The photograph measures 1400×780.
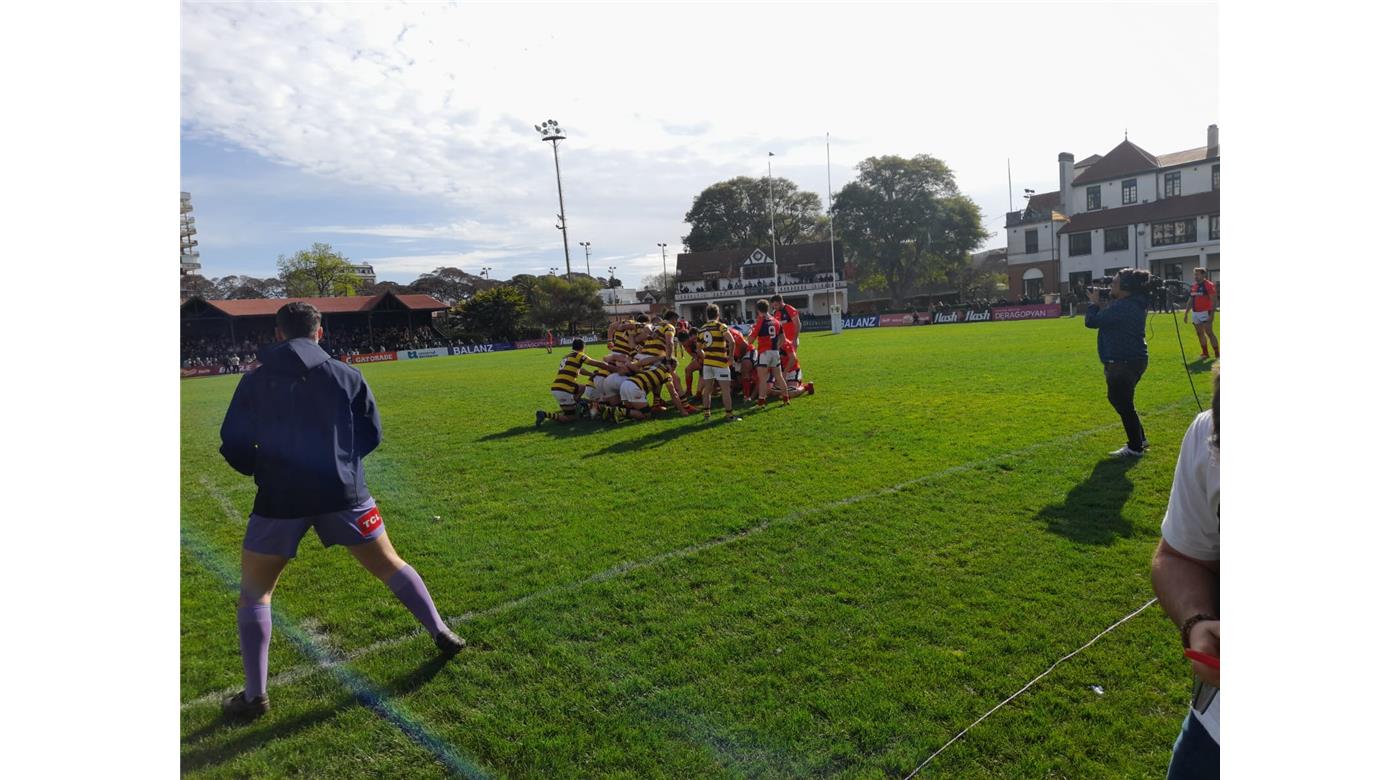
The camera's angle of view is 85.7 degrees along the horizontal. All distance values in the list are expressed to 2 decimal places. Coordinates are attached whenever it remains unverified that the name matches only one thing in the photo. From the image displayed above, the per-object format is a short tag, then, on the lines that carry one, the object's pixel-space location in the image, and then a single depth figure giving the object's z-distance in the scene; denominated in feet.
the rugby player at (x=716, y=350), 29.68
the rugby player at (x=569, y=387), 32.24
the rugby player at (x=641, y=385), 31.91
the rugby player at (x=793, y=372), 37.01
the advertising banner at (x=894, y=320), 126.82
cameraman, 19.38
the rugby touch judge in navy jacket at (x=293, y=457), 8.86
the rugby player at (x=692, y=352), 34.94
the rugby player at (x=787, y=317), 35.86
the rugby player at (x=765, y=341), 32.24
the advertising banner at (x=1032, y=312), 109.81
